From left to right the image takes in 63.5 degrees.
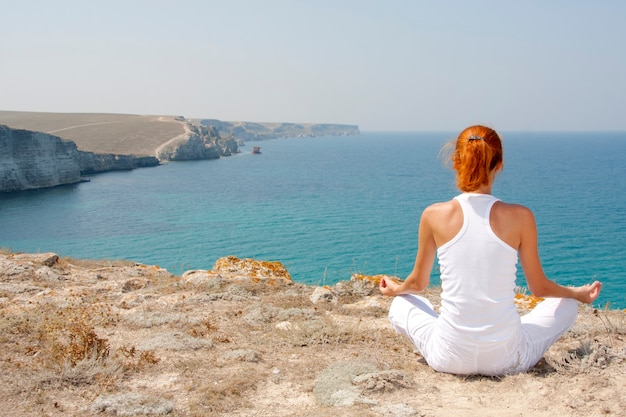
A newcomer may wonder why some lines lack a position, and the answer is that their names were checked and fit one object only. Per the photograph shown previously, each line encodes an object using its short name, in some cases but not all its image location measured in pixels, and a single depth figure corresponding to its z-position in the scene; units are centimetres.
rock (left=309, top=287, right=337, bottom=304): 805
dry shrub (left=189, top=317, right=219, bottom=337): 625
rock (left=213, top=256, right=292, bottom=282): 1027
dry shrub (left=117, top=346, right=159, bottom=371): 518
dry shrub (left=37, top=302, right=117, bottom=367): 521
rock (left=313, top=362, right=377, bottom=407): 425
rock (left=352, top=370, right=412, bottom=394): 444
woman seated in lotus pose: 393
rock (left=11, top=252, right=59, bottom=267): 1093
